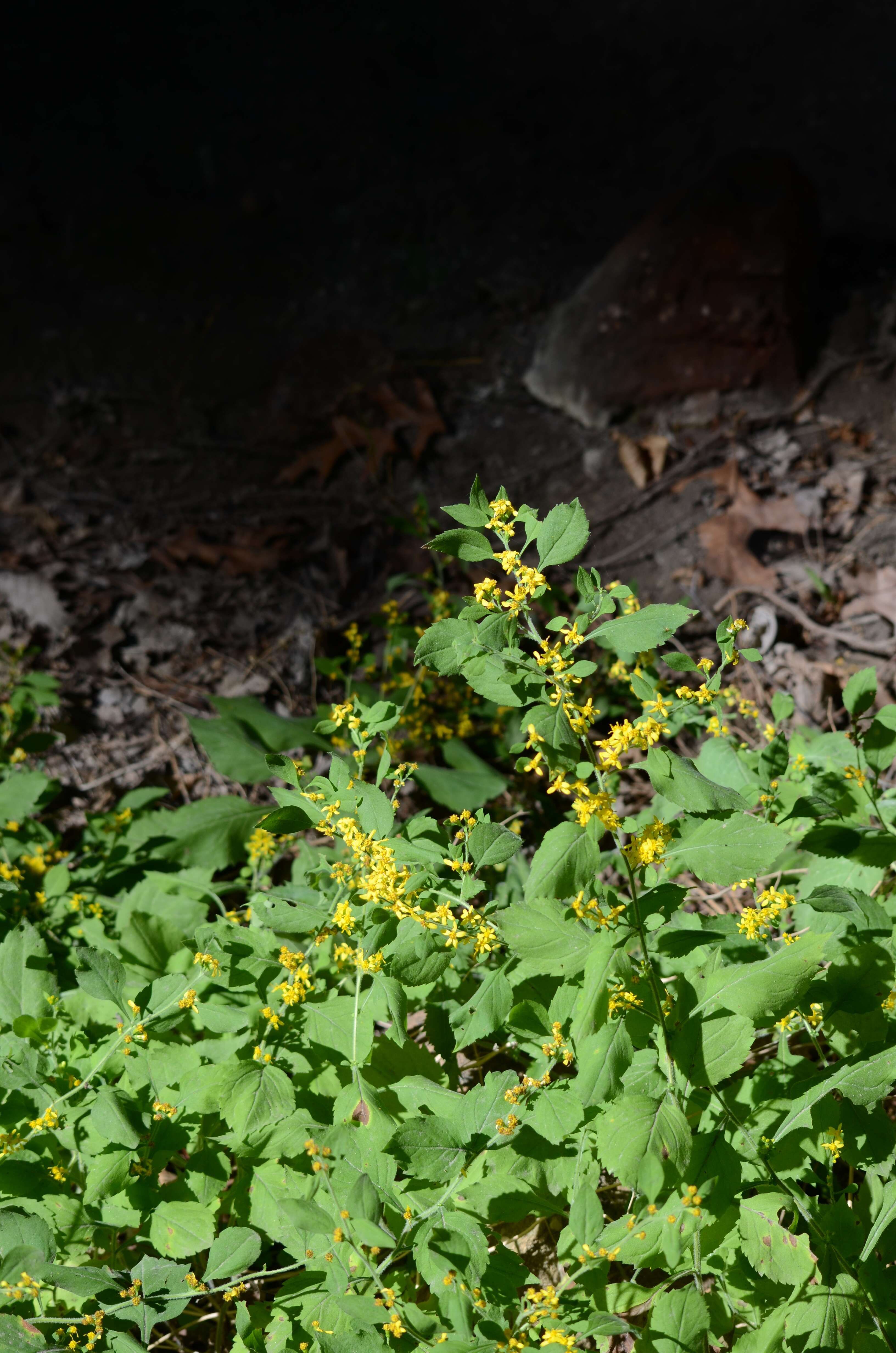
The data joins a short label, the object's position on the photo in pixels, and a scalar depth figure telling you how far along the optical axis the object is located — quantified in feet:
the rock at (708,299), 13.28
